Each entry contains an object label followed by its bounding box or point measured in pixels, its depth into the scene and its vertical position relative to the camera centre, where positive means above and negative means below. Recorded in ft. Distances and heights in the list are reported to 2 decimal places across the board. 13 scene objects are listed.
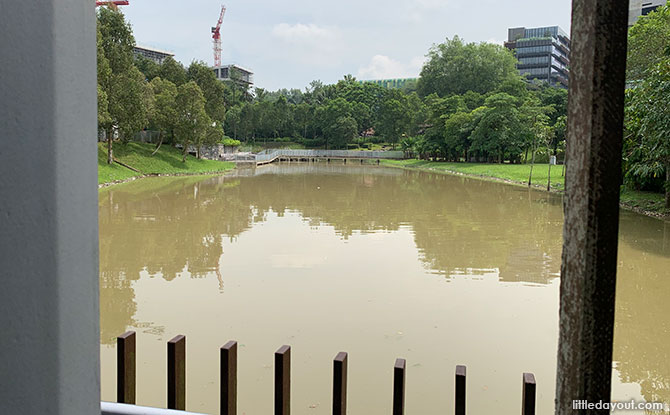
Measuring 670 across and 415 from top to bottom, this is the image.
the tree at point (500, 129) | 110.73 +6.80
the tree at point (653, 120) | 35.73 +3.05
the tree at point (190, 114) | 95.50 +7.27
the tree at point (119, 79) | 75.36 +10.47
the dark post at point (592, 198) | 3.46 -0.23
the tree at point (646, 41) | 61.46 +14.15
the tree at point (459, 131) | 123.95 +6.84
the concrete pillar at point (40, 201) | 3.47 -0.32
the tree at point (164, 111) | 93.35 +7.52
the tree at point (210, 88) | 114.21 +14.36
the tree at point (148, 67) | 118.52 +19.41
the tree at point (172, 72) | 115.65 +17.70
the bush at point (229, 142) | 148.29 +3.85
